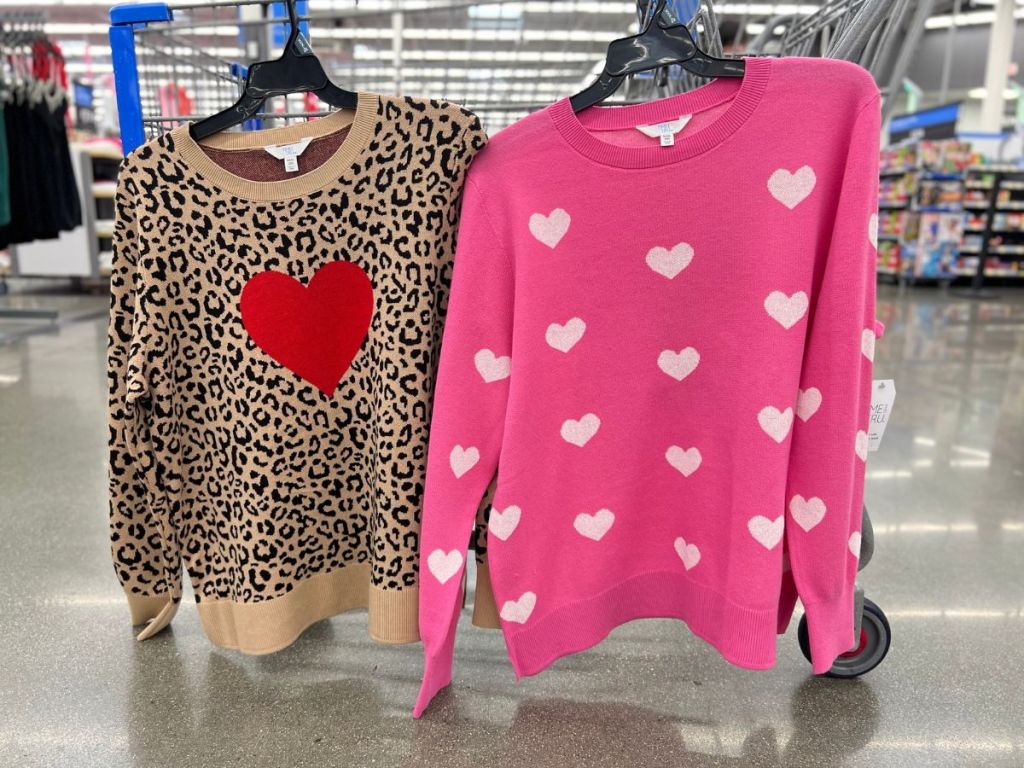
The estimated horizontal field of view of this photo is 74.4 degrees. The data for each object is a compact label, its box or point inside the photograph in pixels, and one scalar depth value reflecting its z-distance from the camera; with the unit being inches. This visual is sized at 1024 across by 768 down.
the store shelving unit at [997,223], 301.1
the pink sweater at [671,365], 32.0
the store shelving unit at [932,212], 287.0
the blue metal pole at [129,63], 41.9
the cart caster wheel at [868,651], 44.7
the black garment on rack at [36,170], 146.8
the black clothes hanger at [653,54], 33.0
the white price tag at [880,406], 40.6
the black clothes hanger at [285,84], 35.7
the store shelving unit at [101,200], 219.5
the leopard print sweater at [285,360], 35.1
